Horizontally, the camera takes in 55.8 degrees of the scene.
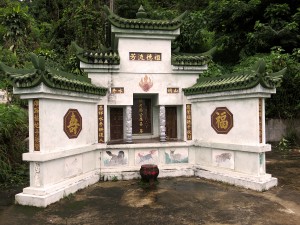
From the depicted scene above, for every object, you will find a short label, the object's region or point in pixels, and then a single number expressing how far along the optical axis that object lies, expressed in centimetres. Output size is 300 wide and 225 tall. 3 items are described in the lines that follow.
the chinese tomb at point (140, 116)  695
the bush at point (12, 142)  885
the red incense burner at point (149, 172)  854
